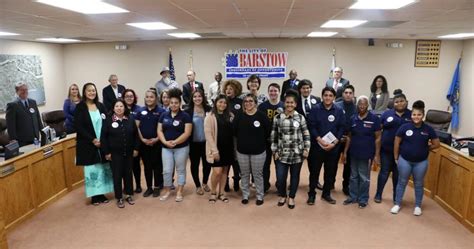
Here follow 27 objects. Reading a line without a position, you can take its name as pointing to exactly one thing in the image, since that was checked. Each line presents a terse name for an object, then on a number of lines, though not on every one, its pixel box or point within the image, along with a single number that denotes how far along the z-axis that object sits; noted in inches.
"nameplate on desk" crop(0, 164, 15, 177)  127.2
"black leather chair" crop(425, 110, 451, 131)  229.3
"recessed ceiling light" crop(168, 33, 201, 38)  251.6
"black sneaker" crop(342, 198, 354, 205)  155.2
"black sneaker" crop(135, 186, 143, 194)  170.4
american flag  315.9
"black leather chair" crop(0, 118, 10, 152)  194.5
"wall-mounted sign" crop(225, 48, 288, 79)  310.5
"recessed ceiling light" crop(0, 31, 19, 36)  215.6
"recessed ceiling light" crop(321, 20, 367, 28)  177.5
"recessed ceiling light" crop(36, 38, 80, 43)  269.3
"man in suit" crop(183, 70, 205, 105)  258.2
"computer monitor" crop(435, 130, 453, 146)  155.7
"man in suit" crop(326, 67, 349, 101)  228.4
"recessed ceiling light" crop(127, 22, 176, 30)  182.7
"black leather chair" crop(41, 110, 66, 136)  217.2
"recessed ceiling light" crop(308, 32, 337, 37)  252.5
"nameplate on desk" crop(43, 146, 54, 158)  152.5
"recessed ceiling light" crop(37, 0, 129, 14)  117.1
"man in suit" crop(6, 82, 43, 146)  172.4
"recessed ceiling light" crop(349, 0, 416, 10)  120.8
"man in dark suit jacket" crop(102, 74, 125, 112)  230.2
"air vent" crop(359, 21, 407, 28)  180.7
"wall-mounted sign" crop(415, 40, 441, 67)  305.7
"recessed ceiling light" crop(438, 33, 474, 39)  247.8
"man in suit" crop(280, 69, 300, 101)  261.3
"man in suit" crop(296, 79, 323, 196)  163.2
